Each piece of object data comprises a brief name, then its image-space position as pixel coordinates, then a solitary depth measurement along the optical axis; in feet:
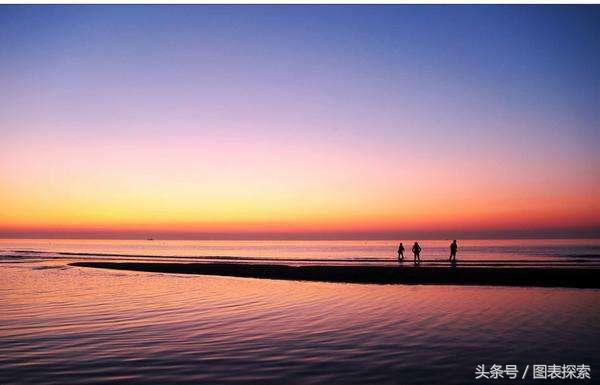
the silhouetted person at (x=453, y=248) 168.04
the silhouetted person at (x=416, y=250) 169.78
